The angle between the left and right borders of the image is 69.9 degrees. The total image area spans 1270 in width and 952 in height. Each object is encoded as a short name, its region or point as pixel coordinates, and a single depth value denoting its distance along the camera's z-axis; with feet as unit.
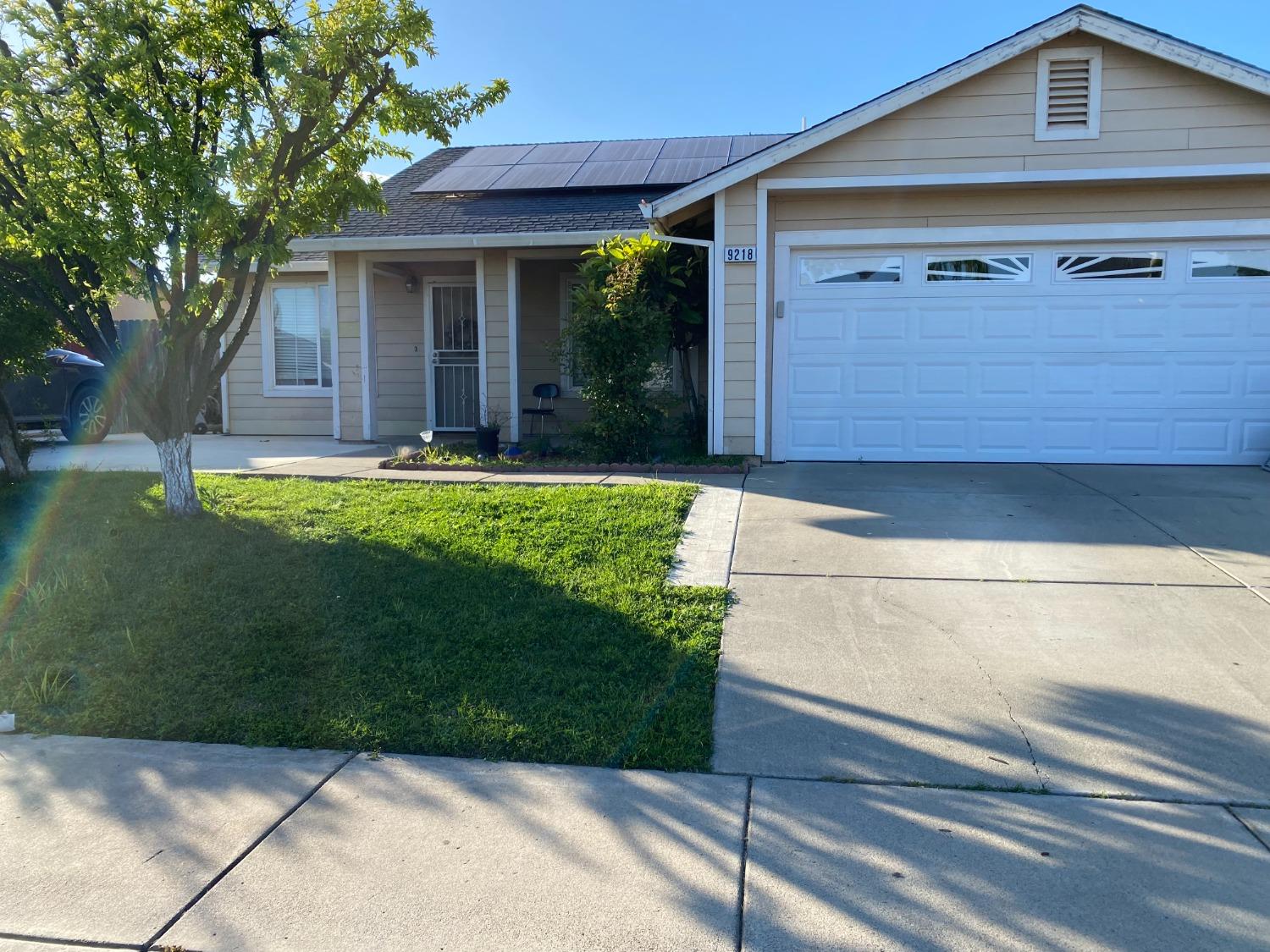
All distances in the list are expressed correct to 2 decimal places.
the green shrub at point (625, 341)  31.04
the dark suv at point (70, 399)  41.86
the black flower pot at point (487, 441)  35.99
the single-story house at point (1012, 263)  29.45
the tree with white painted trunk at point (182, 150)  18.84
